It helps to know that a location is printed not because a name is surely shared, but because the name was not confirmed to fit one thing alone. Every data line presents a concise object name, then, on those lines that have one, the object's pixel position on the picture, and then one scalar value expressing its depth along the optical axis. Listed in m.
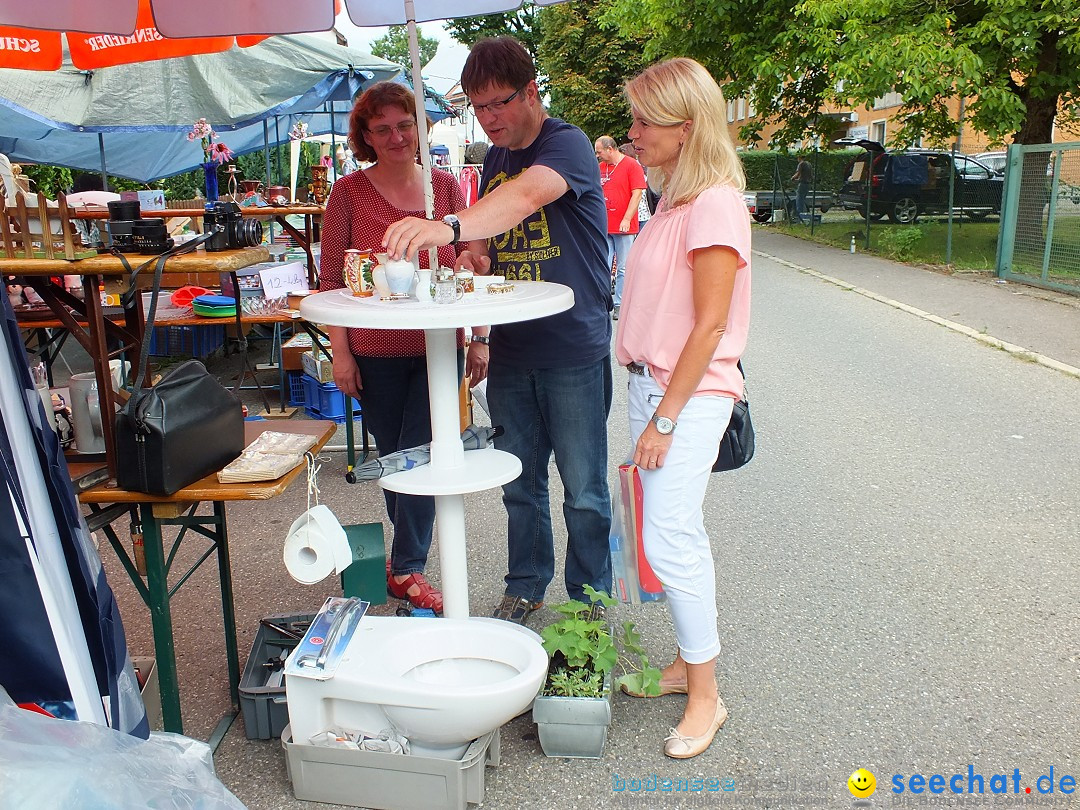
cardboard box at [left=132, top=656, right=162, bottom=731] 2.70
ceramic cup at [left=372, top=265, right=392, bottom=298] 2.40
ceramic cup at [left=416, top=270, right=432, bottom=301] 2.38
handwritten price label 6.10
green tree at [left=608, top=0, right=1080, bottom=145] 11.74
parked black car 16.45
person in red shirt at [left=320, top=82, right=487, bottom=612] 3.14
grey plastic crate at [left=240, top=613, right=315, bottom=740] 2.64
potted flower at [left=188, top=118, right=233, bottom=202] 5.78
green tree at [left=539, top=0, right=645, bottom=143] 30.98
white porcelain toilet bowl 2.22
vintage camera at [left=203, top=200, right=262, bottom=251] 3.04
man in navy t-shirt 2.71
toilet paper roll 2.42
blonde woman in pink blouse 2.37
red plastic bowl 6.37
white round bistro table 2.15
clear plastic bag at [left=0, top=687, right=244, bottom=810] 1.67
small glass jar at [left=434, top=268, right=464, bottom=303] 2.32
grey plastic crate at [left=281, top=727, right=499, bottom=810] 2.30
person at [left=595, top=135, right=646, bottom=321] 9.95
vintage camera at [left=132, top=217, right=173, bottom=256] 2.68
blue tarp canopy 7.73
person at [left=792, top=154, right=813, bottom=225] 20.94
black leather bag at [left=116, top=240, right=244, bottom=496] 2.23
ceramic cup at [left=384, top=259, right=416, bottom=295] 2.36
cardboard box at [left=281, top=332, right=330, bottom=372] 6.43
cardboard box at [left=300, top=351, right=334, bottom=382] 5.91
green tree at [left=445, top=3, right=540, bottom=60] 36.53
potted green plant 2.57
